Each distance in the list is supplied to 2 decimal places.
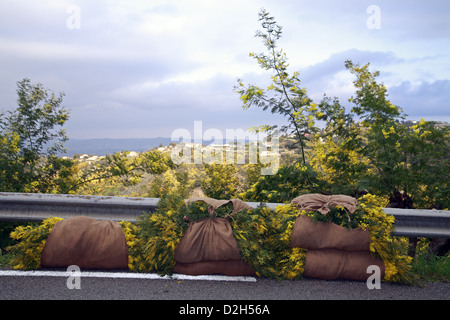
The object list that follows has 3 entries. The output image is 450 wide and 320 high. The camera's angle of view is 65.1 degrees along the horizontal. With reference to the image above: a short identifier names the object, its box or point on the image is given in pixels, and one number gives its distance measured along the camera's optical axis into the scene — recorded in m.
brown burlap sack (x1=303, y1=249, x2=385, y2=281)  3.89
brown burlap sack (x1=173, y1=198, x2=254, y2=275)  3.86
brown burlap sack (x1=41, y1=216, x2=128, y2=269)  3.95
